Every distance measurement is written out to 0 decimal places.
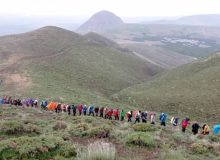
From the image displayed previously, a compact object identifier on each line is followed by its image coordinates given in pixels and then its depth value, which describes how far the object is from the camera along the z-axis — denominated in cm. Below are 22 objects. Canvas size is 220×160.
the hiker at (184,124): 2480
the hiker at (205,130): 2316
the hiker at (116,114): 3081
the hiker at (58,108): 3244
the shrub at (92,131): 1585
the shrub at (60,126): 1867
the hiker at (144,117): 2853
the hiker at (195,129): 2356
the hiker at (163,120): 2691
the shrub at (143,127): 1870
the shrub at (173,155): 1237
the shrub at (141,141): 1446
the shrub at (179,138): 1728
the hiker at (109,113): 3072
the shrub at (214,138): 1958
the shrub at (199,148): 1476
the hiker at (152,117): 2834
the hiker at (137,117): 2860
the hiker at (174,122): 2797
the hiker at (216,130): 2292
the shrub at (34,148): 1177
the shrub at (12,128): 1565
